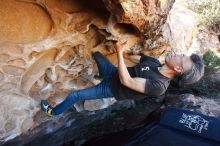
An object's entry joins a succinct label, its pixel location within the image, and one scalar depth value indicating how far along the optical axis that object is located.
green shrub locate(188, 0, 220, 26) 7.81
